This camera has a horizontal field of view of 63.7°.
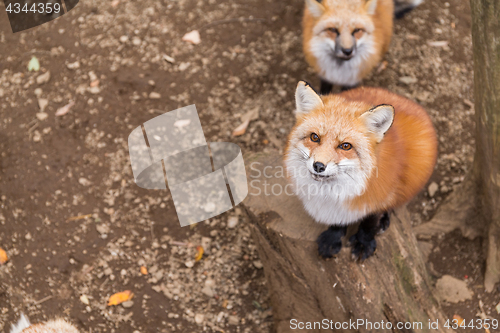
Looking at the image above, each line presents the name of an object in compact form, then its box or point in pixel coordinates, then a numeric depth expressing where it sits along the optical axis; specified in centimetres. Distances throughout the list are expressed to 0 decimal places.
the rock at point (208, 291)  356
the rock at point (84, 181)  403
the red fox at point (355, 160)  213
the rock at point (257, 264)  372
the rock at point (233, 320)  342
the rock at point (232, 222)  389
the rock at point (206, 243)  378
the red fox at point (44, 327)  246
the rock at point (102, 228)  378
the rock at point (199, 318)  340
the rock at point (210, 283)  360
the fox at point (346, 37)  390
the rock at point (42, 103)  445
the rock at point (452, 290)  339
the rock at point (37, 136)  422
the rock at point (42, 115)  437
